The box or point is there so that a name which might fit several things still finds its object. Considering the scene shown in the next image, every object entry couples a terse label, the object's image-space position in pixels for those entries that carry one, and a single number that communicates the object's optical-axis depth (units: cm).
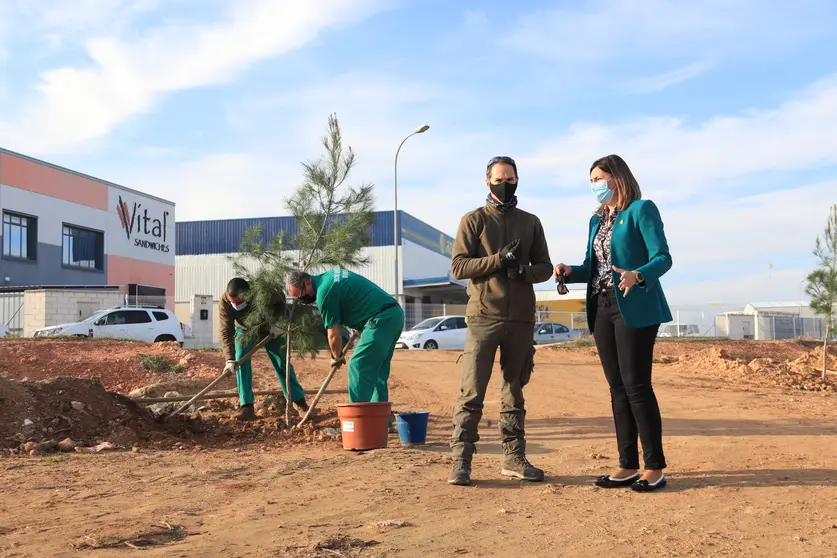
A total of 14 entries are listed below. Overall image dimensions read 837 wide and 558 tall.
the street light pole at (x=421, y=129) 2662
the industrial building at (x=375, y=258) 4428
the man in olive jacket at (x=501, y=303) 477
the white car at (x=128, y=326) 2289
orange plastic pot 645
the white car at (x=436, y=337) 2488
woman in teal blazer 437
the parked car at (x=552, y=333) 2866
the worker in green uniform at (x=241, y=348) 850
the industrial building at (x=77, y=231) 3073
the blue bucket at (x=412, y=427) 683
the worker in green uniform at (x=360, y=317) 664
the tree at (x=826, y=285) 1772
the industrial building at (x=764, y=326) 4412
